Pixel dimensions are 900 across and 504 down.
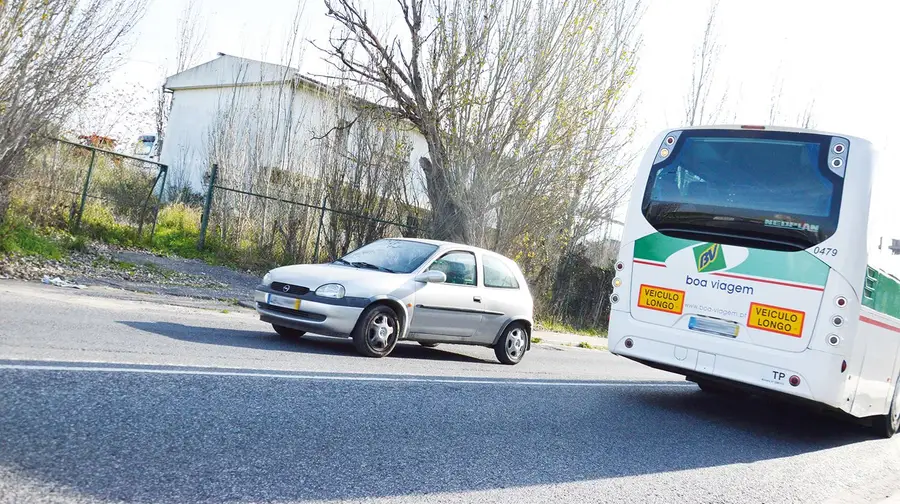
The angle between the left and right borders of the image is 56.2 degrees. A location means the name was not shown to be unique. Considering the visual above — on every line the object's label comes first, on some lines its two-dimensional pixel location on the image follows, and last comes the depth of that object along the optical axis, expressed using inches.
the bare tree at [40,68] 524.7
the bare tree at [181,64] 1804.9
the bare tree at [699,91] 1208.2
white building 868.6
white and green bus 346.6
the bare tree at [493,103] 771.4
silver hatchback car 421.4
